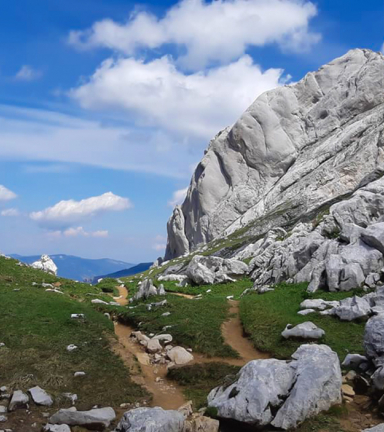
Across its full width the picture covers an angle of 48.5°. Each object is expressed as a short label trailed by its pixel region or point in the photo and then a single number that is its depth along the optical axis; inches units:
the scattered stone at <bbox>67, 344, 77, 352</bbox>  838.5
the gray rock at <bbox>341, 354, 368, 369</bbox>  681.0
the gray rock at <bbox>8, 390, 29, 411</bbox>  588.2
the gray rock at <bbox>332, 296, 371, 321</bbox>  994.7
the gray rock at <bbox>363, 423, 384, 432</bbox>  463.8
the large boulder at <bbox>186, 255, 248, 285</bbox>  2106.3
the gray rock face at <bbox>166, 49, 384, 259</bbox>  5999.0
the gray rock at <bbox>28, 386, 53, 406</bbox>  610.5
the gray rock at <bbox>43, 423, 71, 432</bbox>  527.2
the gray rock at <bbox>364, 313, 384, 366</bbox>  634.8
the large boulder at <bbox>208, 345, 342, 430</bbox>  519.2
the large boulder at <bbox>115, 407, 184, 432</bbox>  492.4
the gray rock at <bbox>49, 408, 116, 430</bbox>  553.3
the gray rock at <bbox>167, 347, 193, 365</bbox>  861.5
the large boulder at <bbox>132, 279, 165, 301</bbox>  1540.6
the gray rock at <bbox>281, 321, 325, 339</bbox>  891.4
